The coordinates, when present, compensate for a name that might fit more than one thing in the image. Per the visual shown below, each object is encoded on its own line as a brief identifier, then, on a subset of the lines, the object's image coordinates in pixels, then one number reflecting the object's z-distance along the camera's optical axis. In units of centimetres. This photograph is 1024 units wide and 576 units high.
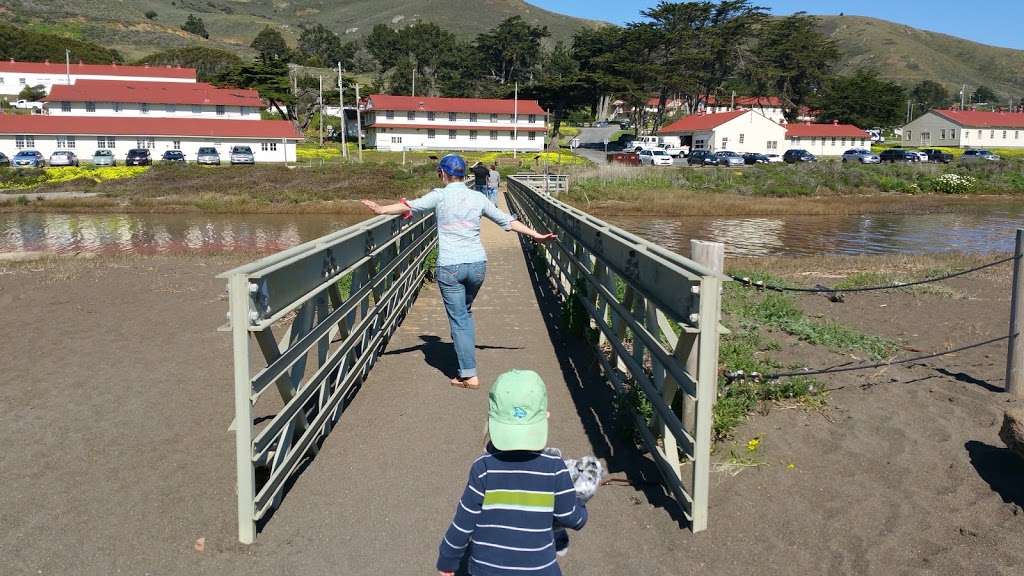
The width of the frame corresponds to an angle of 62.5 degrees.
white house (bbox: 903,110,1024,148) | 9712
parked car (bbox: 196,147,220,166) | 5884
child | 286
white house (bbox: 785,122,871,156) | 8881
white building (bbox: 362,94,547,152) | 8238
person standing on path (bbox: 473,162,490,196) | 1831
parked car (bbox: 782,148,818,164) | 6969
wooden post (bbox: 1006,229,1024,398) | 630
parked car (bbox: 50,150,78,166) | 5584
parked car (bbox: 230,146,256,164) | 5991
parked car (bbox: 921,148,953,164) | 6745
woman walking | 643
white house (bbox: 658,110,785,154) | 8088
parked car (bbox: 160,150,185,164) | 6012
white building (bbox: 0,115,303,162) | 6400
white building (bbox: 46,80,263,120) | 7494
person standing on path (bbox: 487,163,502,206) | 2114
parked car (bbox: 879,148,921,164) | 6819
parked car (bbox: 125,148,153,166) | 5592
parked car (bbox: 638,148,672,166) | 6209
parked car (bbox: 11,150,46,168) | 5456
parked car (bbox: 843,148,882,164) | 6900
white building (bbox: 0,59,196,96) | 10456
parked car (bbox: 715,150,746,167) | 6216
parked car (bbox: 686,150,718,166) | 6342
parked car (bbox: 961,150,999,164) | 6373
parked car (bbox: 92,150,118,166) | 5591
